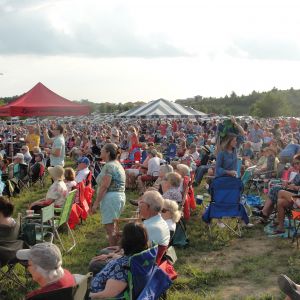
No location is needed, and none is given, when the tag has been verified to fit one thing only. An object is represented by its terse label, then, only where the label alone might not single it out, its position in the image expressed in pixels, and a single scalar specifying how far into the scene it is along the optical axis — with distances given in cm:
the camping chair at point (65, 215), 505
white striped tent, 2168
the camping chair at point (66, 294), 238
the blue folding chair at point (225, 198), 542
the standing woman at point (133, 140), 1043
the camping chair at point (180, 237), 518
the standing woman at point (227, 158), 565
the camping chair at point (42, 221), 443
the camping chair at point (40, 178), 913
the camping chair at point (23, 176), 884
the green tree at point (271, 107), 5784
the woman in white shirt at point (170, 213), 425
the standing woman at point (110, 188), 451
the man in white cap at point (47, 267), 249
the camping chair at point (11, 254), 368
